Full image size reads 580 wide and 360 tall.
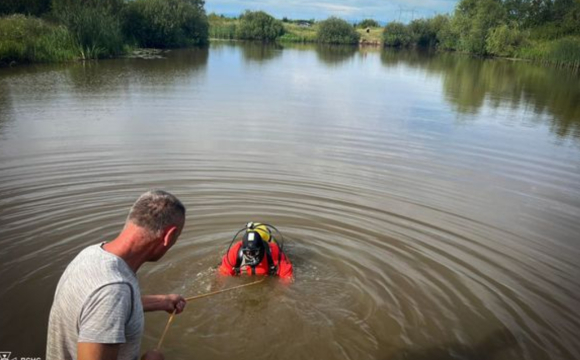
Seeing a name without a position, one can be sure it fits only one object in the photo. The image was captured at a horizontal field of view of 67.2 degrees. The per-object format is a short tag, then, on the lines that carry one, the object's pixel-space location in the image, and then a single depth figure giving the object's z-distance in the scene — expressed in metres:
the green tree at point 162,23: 47.53
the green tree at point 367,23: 123.81
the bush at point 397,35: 89.50
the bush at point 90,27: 31.69
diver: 5.93
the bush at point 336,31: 92.31
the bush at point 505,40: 60.56
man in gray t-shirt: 2.29
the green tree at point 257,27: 84.38
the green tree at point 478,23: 64.94
